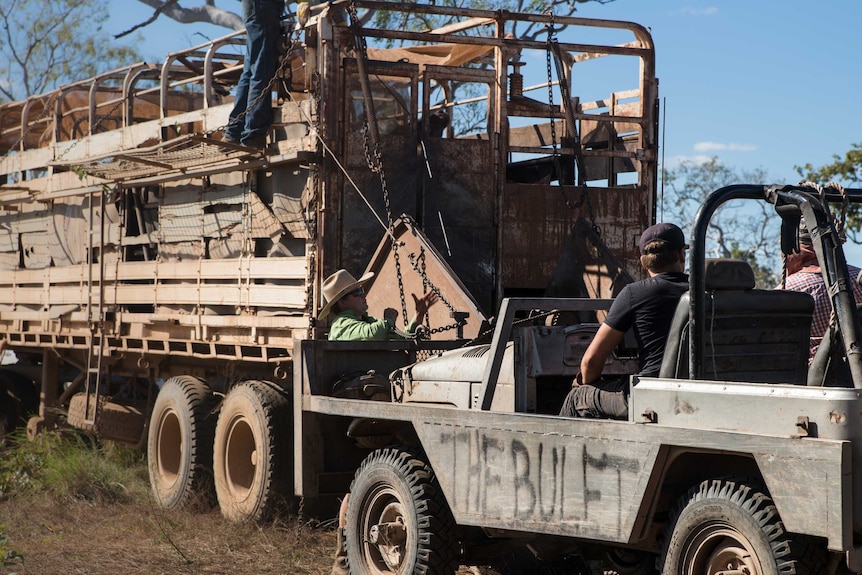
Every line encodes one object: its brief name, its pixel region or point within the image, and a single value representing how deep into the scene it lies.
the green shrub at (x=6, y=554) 6.46
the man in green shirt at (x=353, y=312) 8.17
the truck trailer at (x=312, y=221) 8.99
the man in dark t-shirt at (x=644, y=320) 5.51
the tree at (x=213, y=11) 24.94
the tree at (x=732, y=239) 28.30
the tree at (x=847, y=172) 17.12
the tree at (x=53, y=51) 32.53
